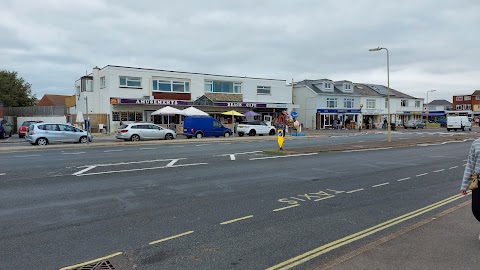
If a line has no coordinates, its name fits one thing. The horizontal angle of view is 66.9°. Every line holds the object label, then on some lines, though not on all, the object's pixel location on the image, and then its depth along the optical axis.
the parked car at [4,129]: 29.14
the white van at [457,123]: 48.75
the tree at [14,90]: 50.41
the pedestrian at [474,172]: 4.74
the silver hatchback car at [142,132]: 26.83
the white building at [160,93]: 35.51
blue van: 31.17
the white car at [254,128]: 35.81
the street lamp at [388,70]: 27.28
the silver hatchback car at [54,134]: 22.48
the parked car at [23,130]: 30.99
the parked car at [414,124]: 58.75
